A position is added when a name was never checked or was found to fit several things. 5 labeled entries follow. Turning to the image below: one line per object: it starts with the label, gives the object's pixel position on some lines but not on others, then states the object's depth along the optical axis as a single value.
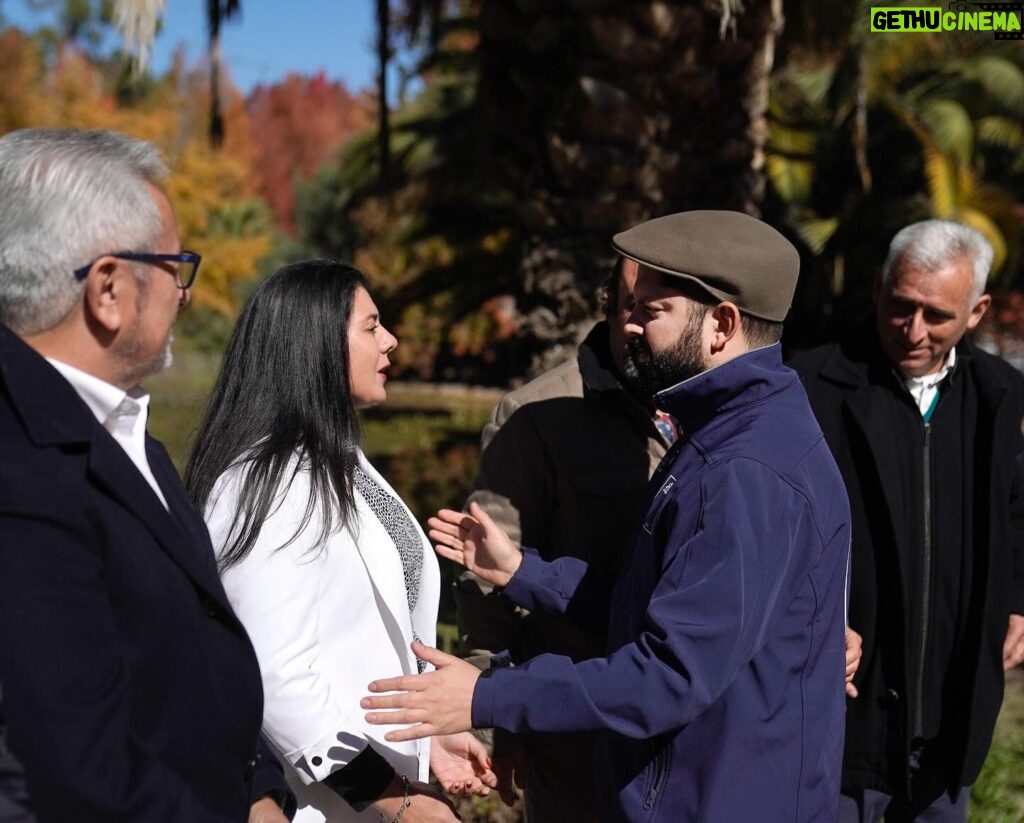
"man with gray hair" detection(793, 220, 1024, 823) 3.10
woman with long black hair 2.08
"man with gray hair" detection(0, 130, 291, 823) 1.38
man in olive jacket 2.85
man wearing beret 1.96
